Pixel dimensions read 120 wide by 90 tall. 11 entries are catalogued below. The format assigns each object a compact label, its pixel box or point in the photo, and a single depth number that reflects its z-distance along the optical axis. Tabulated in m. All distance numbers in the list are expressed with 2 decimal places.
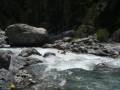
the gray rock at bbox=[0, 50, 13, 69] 8.53
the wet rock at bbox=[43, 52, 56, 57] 10.25
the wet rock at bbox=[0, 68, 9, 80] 7.77
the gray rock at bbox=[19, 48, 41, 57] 10.01
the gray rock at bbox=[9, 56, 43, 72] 8.68
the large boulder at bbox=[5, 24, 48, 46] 12.35
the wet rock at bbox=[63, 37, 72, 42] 12.91
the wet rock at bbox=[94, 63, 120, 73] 8.78
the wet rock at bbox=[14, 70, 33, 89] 7.31
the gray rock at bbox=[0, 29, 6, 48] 12.46
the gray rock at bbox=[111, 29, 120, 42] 12.41
